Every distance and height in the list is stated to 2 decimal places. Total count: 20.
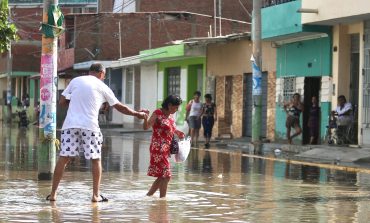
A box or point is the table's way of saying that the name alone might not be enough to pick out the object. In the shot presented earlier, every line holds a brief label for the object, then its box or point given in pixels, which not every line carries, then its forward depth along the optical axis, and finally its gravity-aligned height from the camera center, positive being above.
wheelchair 23.30 -0.87
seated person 23.05 -0.28
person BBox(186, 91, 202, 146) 26.73 -0.45
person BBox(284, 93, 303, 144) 25.41 -0.45
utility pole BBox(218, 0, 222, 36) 42.72 +4.77
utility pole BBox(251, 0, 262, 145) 23.03 +0.69
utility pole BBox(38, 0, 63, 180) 13.01 +0.27
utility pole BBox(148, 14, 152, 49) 46.86 +3.62
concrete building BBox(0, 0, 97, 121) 63.28 +3.92
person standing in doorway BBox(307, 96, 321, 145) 24.83 -0.64
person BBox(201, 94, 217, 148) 26.42 -0.50
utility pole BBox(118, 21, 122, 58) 47.71 +3.52
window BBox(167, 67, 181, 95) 38.90 +0.94
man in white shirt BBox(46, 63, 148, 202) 10.53 -0.33
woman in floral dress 11.16 -0.54
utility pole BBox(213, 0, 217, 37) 40.28 +3.82
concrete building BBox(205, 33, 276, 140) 29.53 +0.65
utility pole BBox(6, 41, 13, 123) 56.69 -0.09
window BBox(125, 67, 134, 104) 45.99 +0.78
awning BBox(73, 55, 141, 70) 41.00 +1.88
